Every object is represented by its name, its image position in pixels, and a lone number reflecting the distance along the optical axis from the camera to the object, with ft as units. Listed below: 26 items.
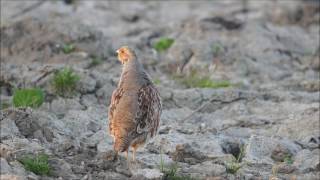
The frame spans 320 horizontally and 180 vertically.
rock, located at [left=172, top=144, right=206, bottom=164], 62.18
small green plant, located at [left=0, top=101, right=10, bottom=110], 69.84
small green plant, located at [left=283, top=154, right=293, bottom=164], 64.75
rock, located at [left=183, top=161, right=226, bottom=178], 58.08
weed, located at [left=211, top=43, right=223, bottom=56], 97.30
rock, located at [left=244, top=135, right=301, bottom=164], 65.16
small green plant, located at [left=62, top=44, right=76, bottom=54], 90.12
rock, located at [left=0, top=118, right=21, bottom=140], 58.34
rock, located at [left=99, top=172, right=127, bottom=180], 54.70
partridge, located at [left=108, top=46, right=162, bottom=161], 56.36
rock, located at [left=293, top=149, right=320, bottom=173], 63.46
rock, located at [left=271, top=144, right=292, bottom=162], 66.13
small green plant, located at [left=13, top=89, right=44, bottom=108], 68.54
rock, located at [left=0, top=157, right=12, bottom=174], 49.26
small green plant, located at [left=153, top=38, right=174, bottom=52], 99.19
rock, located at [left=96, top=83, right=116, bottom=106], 75.71
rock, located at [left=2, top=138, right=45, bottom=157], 54.70
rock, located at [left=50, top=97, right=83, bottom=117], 71.51
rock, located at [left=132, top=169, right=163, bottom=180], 54.44
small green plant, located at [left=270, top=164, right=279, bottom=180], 58.07
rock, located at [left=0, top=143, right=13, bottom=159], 51.34
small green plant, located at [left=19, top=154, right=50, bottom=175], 52.01
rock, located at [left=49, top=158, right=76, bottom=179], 53.31
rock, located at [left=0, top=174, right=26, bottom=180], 48.24
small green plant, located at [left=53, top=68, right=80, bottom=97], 73.87
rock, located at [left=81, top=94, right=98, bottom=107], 73.67
